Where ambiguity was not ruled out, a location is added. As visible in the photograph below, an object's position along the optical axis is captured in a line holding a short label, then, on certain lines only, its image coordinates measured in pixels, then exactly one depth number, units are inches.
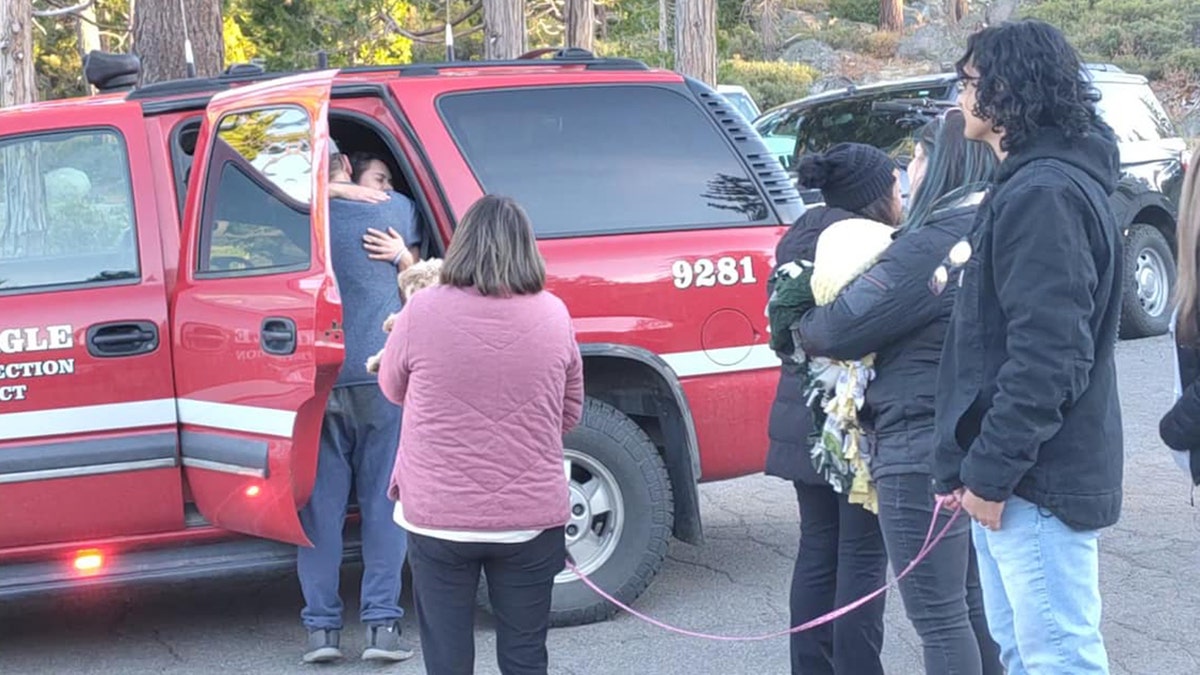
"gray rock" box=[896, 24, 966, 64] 1454.2
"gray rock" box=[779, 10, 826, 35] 1599.4
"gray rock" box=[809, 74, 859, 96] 1315.2
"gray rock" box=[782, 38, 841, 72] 1488.7
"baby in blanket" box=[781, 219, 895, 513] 154.3
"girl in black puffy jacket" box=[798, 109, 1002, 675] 148.6
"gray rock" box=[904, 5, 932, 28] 1623.0
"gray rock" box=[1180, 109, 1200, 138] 1133.7
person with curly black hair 121.0
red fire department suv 194.7
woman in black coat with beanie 165.3
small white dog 185.5
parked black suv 433.1
